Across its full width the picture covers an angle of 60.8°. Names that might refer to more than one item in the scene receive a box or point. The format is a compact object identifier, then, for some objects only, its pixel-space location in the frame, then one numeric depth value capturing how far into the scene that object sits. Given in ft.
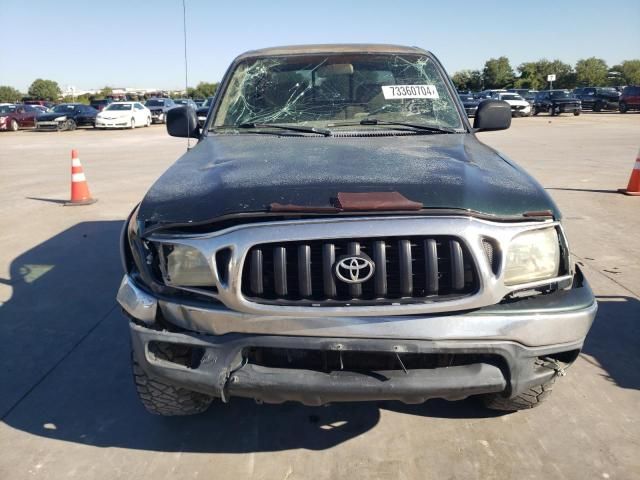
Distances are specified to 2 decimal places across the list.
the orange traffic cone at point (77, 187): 27.48
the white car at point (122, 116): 92.41
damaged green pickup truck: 6.81
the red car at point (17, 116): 92.94
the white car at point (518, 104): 105.91
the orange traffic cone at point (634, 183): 27.30
